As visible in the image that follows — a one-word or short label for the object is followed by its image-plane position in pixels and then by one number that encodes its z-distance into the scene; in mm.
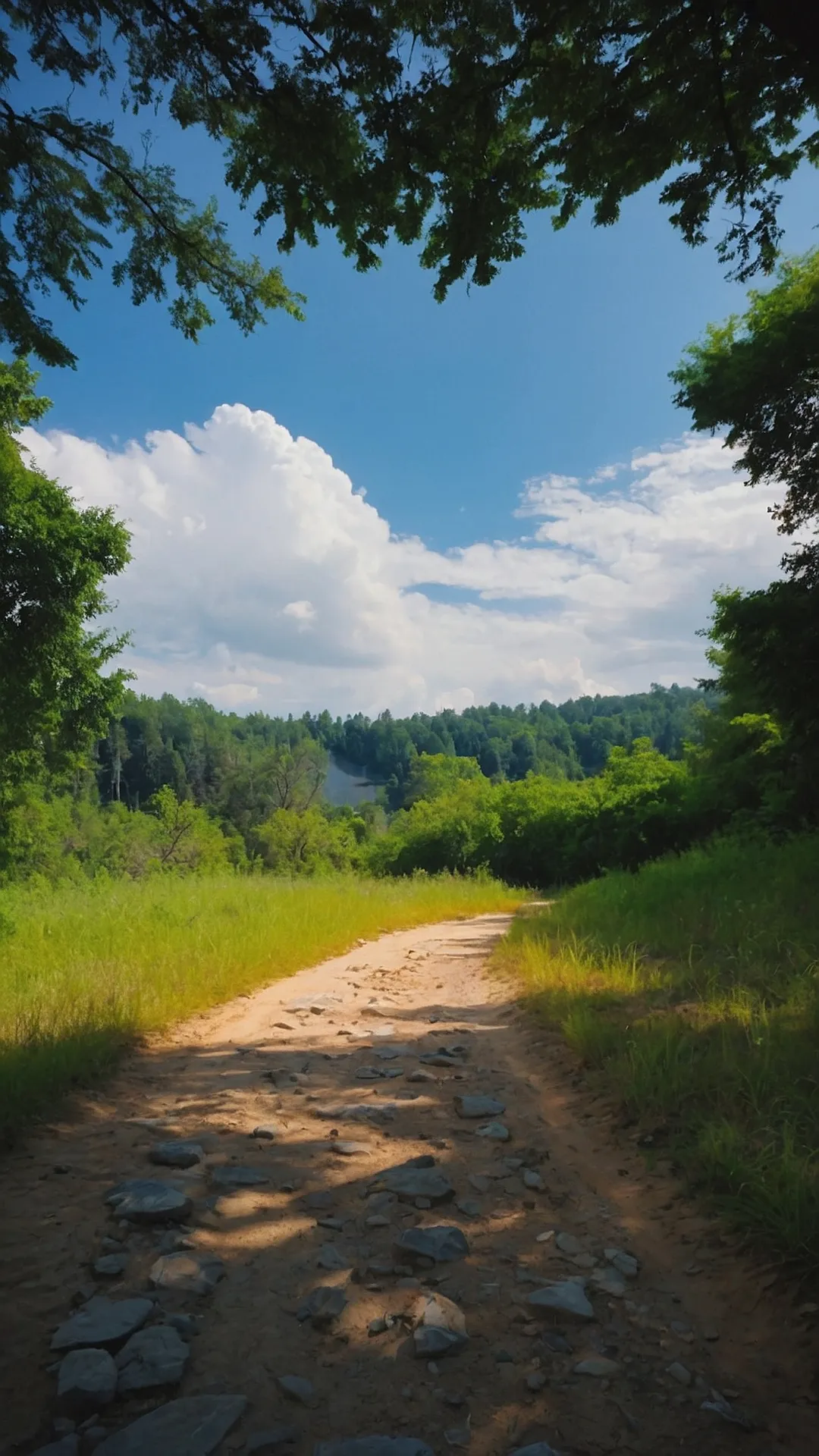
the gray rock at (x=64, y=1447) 1902
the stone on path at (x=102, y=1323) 2305
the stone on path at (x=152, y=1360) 2146
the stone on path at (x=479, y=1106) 4473
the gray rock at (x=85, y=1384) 2082
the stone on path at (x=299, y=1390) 2125
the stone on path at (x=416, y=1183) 3354
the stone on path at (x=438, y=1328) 2314
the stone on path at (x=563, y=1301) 2506
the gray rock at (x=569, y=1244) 2943
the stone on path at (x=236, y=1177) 3441
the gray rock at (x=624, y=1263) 2797
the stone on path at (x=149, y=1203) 3078
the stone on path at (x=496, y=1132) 4074
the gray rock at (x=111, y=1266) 2719
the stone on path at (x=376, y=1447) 1896
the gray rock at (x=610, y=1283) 2676
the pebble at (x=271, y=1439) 1927
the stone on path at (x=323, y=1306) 2484
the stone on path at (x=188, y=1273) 2637
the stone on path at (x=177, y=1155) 3660
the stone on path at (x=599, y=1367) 2236
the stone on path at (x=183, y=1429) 1905
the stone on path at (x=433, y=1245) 2861
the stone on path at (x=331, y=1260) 2809
